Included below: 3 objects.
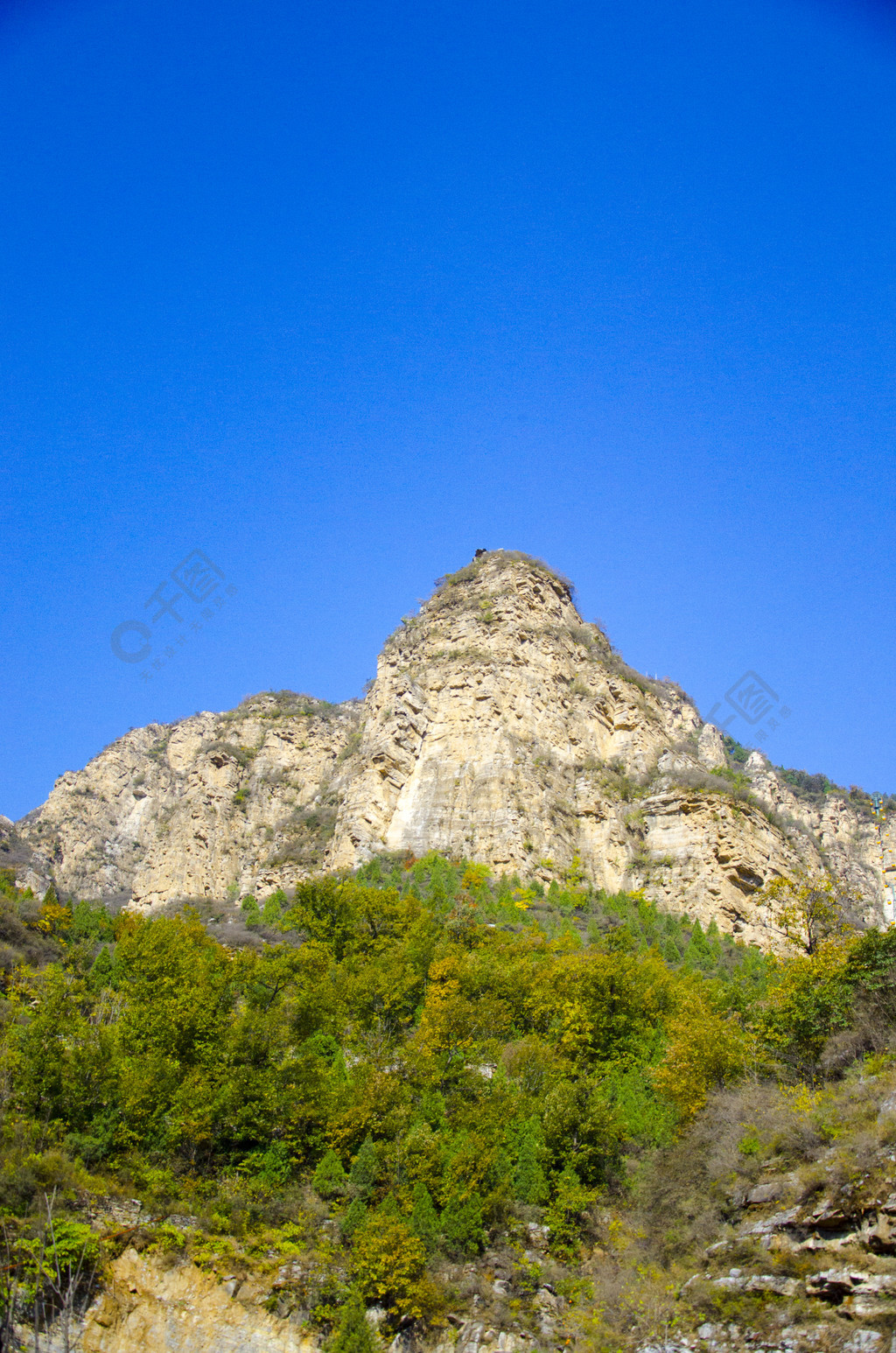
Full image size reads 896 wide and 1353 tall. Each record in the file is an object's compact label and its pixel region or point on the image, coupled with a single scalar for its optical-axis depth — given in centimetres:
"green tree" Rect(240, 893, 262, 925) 5231
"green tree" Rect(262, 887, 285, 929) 5269
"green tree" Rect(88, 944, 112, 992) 3719
